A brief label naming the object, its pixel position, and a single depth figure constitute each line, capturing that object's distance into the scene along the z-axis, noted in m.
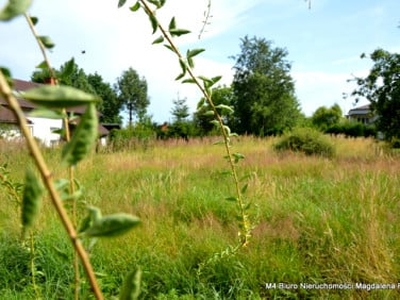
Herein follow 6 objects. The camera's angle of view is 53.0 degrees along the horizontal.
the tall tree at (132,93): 40.12
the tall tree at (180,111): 19.14
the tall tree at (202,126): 20.32
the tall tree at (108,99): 35.41
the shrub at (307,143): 8.96
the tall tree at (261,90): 25.80
